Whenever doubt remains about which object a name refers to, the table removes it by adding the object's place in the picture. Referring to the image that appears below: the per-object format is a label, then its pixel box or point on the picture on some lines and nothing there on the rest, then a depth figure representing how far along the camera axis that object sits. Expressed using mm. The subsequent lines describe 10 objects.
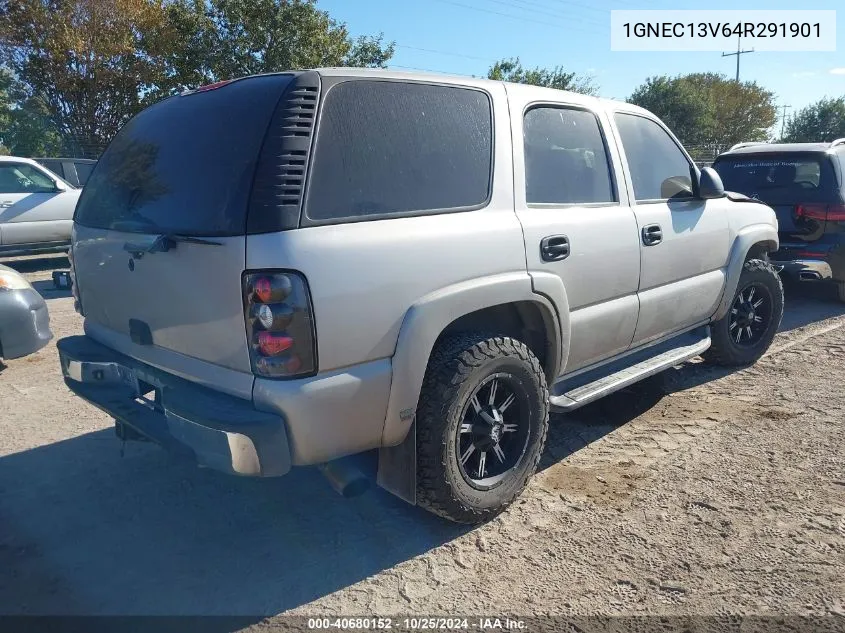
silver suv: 2363
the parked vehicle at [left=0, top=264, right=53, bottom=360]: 4730
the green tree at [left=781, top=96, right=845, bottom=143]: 42844
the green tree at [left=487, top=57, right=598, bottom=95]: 35759
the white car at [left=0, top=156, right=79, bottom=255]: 10320
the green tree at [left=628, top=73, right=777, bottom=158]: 39719
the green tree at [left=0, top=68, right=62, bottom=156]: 22859
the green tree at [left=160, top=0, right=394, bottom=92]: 20188
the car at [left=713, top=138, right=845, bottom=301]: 6859
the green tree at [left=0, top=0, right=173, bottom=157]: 19438
